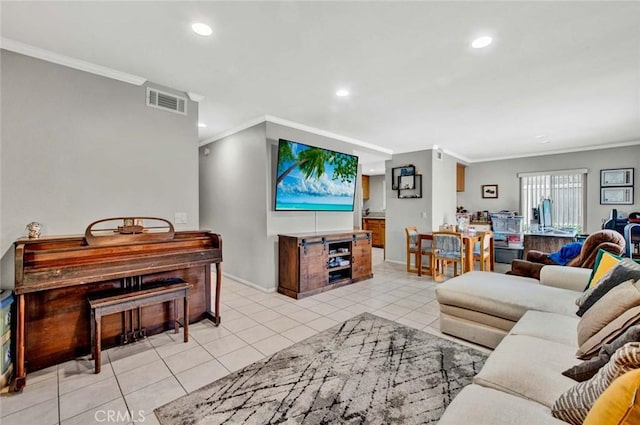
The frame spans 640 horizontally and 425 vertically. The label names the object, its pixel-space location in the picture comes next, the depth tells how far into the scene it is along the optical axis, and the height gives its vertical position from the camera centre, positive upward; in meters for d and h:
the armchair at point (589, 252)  2.94 -0.41
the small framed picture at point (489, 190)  7.59 +0.56
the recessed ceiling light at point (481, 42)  2.31 +1.37
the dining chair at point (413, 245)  5.46 -0.63
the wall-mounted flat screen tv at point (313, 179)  4.27 +0.53
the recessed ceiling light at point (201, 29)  2.17 +1.37
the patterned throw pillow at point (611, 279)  1.76 -0.42
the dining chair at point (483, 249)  5.01 -0.66
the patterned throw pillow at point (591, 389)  0.91 -0.60
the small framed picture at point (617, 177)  5.84 +0.71
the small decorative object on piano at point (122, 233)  2.39 -0.20
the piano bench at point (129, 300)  2.21 -0.73
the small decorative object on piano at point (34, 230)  2.25 -0.15
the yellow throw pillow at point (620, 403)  0.72 -0.49
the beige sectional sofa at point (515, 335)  1.14 -0.75
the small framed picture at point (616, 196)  5.84 +0.34
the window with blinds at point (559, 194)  6.50 +0.42
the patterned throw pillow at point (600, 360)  1.15 -0.61
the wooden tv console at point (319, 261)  4.03 -0.74
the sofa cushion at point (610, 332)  1.34 -0.57
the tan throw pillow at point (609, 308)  1.46 -0.50
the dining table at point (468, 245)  4.89 -0.57
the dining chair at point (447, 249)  4.77 -0.62
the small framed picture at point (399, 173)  6.30 +0.85
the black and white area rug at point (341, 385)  1.75 -1.21
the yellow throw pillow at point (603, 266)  2.11 -0.40
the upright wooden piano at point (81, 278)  2.07 -0.52
